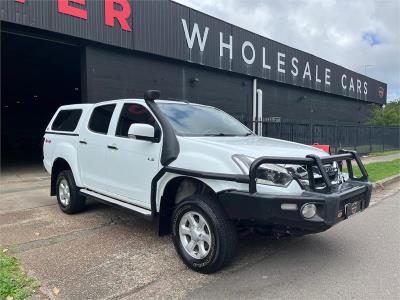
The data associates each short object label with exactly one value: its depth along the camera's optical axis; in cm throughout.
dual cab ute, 378
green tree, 3241
